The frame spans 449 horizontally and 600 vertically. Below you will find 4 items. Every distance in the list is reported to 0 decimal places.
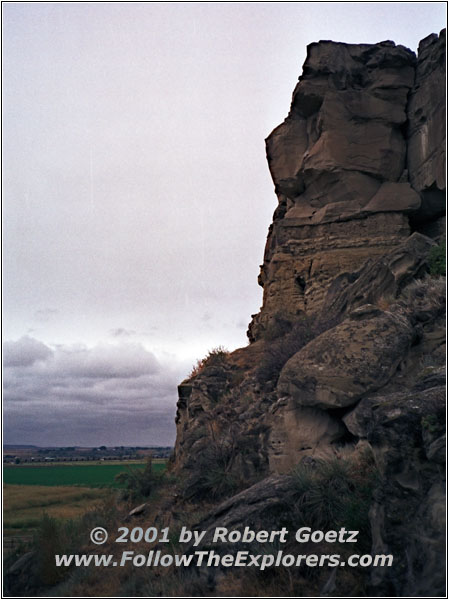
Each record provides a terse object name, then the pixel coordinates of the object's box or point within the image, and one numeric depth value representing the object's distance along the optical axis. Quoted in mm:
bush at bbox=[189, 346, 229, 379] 18891
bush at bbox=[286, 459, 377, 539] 6047
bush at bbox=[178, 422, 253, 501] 10531
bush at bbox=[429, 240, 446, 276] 11695
